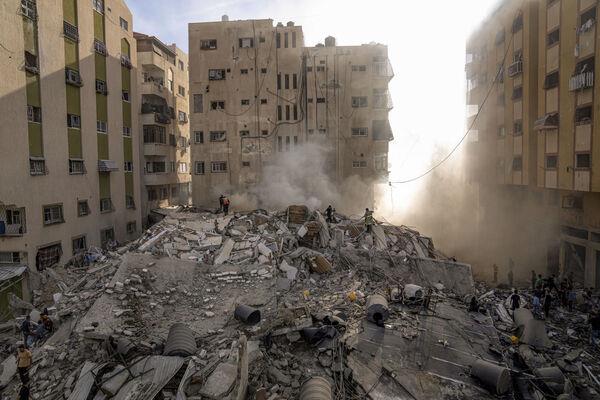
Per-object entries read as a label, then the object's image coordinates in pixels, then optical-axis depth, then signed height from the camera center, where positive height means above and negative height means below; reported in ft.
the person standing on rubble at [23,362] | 28.86 -13.66
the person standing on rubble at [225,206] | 75.48 -5.30
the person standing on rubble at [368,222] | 64.90 -7.56
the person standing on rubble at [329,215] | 70.23 -6.87
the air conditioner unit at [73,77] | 64.68 +17.85
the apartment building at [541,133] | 54.44 +7.46
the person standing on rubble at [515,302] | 46.44 -15.34
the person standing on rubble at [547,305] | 47.14 -15.97
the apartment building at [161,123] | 97.81 +15.39
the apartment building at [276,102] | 97.91 +19.73
